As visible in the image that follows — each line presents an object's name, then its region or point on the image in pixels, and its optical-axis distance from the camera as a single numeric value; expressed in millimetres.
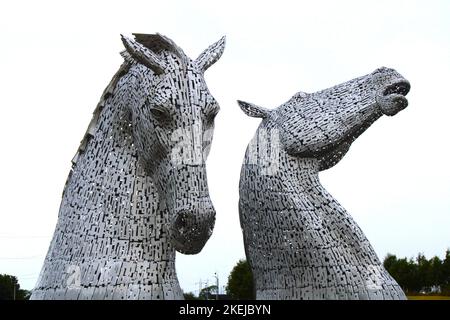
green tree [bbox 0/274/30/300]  40875
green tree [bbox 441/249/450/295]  34750
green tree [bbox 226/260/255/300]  36562
